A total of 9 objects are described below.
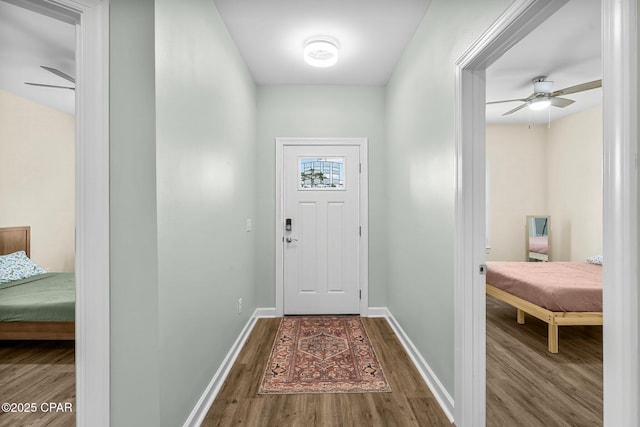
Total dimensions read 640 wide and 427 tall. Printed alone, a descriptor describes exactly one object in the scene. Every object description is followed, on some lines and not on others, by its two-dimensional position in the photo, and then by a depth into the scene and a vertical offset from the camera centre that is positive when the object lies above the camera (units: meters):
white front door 3.51 -0.19
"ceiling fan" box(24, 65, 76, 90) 2.36 +1.08
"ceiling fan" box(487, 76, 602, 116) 3.23 +1.22
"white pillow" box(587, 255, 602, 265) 3.71 -0.58
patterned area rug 2.10 -1.18
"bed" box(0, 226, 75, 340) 2.48 -0.84
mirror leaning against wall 4.87 -0.39
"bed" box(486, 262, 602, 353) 2.62 -0.73
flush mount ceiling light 2.52 +1.36
